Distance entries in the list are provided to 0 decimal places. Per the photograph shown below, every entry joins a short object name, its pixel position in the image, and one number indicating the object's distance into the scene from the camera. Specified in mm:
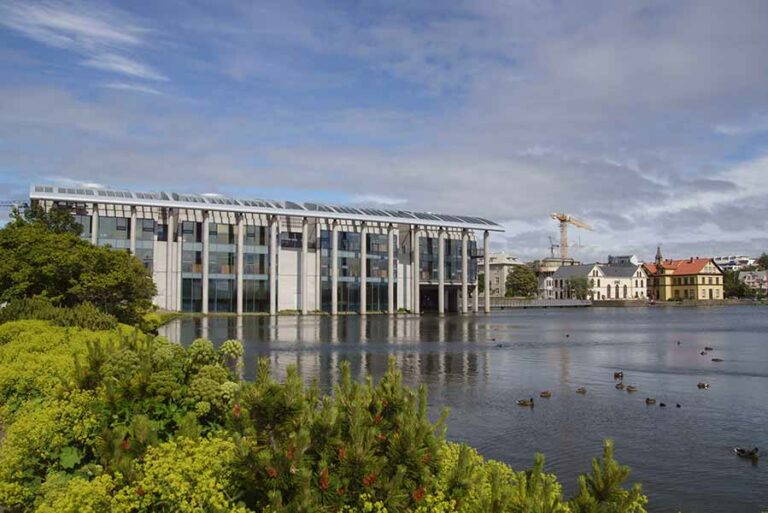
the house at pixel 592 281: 196875
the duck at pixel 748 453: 16500
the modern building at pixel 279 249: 82625
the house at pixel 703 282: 196500
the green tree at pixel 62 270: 39594
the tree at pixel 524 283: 195750
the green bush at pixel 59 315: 27422
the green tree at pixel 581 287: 191250
